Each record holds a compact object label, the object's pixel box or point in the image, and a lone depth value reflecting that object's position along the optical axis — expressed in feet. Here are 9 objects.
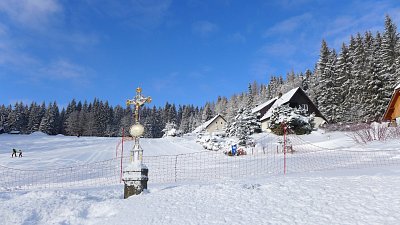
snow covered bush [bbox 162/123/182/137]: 269.58
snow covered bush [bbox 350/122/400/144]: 73.00
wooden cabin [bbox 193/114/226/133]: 266.36
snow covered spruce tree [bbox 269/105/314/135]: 118.11
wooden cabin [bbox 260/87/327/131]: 163.73
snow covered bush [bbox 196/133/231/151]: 114.73
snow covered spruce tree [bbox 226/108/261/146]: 107.08
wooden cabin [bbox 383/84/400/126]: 95.66
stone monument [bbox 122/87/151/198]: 27.96
